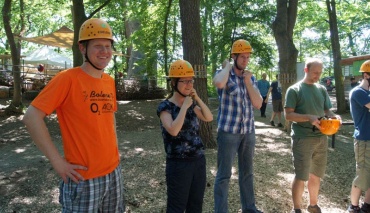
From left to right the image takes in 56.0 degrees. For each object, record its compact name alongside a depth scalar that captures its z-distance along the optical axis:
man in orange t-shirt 2.14
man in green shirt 3.93
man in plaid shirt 3.83
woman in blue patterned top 3.05
